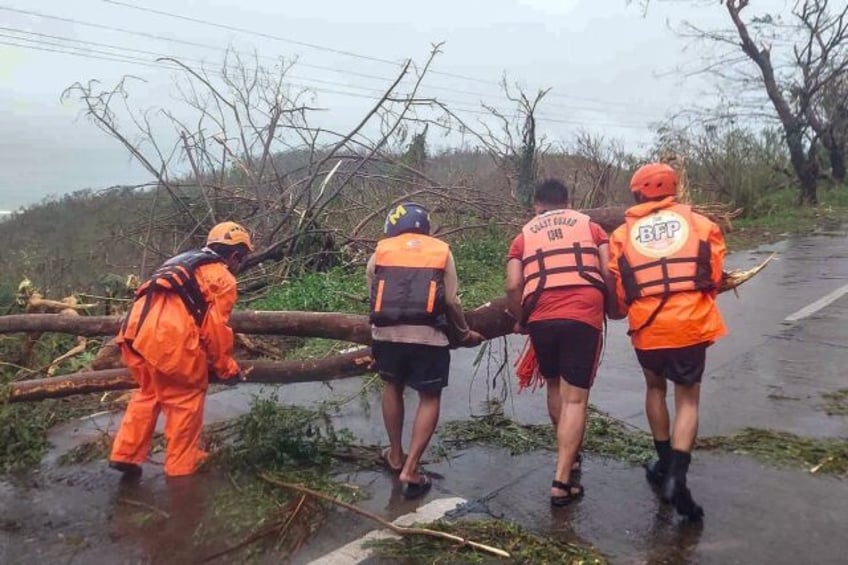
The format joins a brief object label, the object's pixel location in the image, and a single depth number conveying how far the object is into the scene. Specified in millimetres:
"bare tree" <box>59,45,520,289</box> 10180
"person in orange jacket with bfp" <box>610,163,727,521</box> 4086
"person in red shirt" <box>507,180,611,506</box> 4289
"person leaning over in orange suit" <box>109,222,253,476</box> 4551
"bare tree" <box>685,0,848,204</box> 21781
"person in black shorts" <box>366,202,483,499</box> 4406
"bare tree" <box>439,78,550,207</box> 12766
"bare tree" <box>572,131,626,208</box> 15227
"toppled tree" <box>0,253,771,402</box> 5359
